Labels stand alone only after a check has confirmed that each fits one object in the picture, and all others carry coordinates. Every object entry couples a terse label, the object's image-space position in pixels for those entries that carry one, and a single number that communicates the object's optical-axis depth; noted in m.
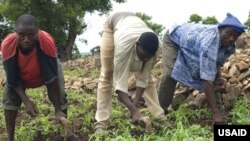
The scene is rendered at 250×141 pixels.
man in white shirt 3.16
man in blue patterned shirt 3.36
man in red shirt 3.00
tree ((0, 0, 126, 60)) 12.92
